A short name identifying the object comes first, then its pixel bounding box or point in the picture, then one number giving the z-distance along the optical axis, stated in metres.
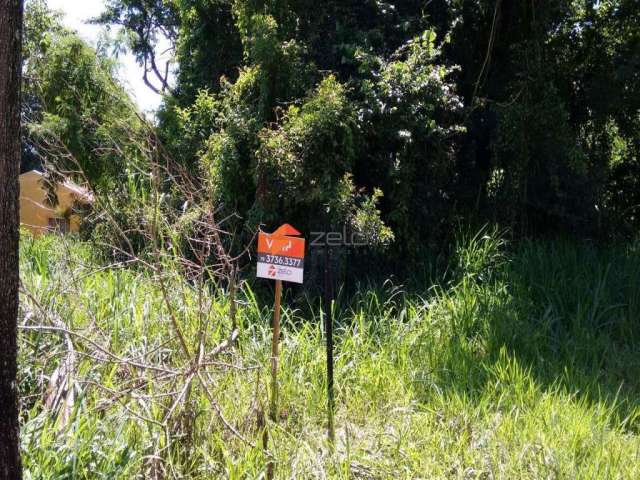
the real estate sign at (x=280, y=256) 4.20
